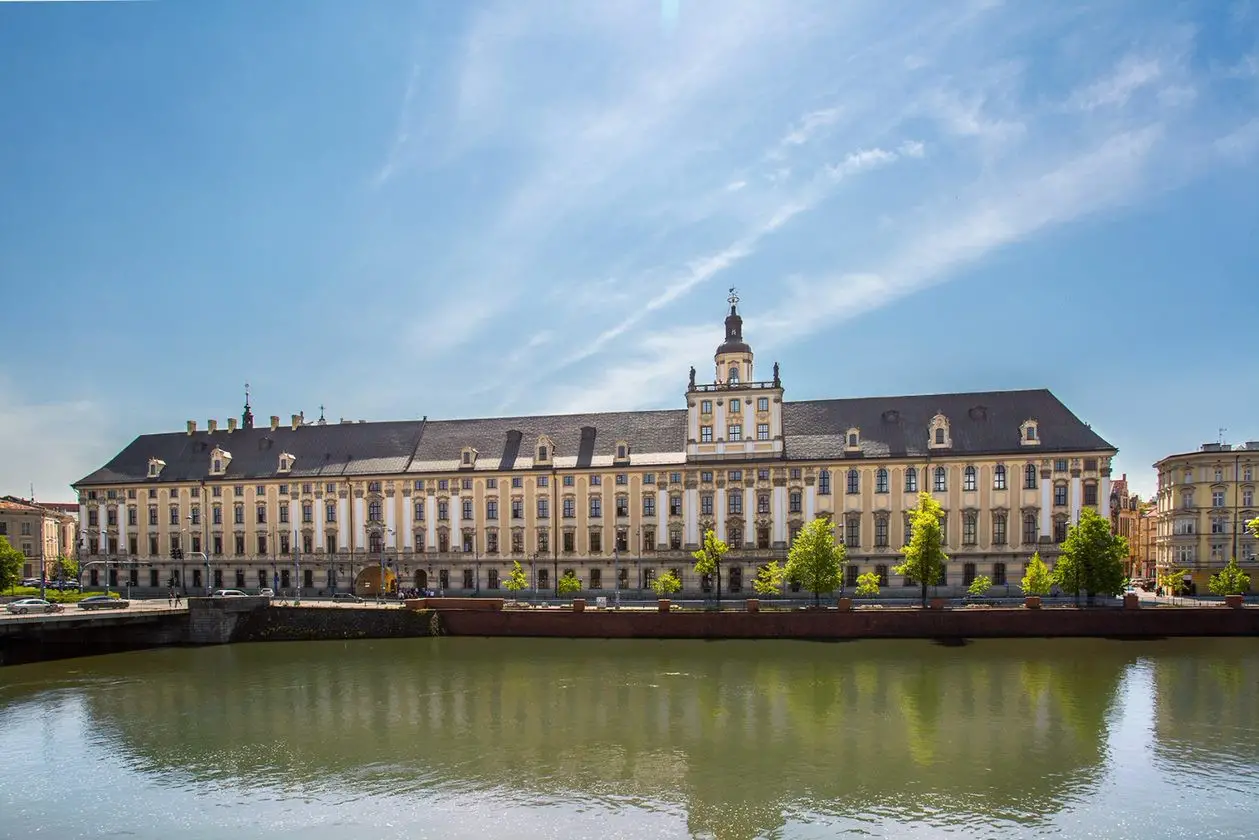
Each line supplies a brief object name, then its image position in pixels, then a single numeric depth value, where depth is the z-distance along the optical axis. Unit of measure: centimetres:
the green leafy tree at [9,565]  6638
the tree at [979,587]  5781
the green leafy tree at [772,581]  5841
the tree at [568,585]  6356
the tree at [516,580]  6438
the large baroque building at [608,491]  6297
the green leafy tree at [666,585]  6216
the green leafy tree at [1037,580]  5525
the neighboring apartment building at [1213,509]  7025
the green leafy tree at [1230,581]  5938
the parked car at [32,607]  5275
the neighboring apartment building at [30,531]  9744
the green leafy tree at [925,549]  5522
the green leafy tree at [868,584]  5766
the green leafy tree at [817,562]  5534
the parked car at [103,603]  5606
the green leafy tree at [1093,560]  5366
